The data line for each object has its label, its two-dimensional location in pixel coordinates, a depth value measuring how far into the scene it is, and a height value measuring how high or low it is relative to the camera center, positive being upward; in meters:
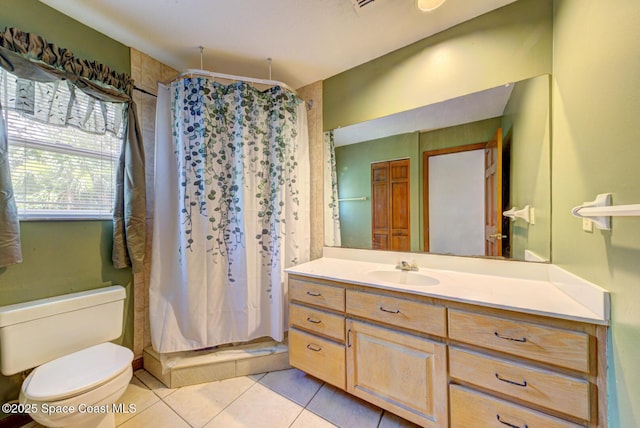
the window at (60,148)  1.30 +0.41
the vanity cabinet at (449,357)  0.89 -0.69
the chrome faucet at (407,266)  1.63 -0.38
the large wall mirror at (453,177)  1.35 +0.23
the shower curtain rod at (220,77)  1.75 +1.03
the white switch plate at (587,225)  0.94 -0.07
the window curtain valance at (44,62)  1.22 +0.88
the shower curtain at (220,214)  1.72 -0.01
